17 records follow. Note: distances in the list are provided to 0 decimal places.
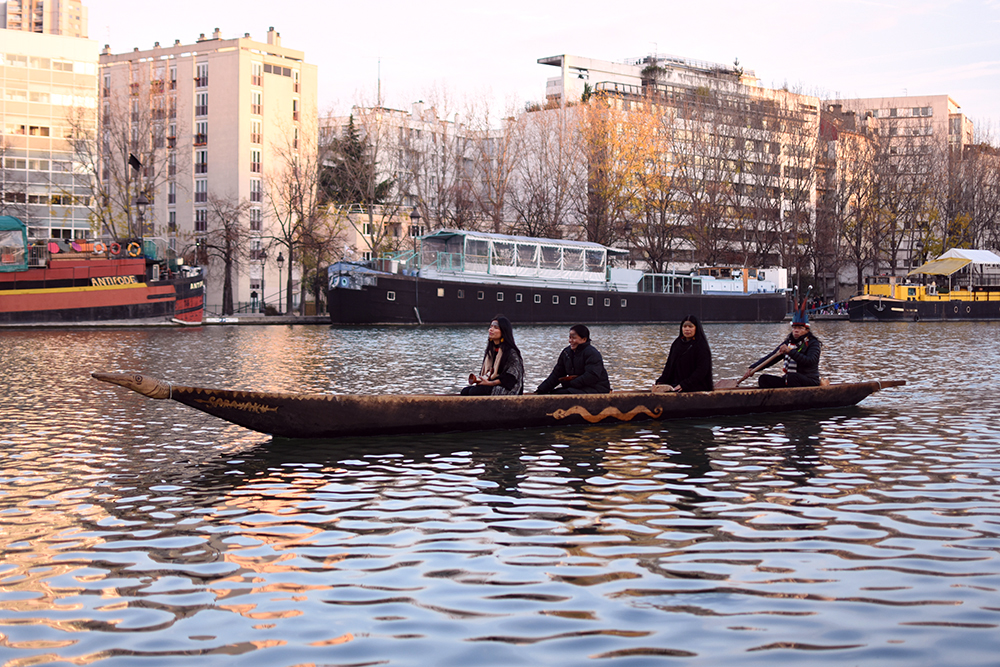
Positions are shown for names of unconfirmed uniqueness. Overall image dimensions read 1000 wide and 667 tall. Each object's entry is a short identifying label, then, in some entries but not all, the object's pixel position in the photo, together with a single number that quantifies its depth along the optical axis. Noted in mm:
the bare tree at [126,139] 56750
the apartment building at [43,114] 71625
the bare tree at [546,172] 61281
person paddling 15445
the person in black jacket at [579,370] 13195
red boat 44438
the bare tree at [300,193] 58219
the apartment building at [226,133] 71875
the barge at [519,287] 51062
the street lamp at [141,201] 43662
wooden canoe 10977
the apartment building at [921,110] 118875
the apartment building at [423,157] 58844
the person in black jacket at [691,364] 14008
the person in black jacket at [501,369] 12891
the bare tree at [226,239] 62344
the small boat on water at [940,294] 69000
